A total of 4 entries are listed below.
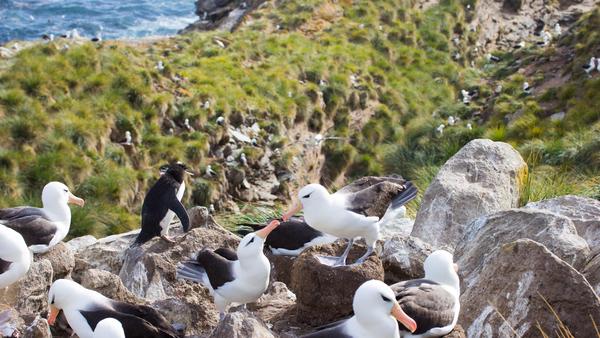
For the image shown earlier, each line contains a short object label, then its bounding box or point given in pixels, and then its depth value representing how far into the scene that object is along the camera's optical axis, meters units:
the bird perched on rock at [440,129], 18.61
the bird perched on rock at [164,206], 8.27
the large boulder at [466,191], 8.74
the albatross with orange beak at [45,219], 7.47
